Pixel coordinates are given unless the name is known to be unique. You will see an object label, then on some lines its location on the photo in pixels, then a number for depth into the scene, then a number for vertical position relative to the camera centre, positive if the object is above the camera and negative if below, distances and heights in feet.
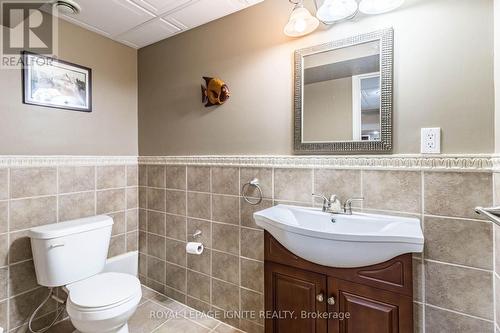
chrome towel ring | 5.28 -0.51
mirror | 4.07 +1.26
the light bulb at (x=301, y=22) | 4.37 +2.60
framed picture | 5.44 +1.96
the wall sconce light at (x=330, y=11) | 3.90 +2.57
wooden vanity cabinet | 3.26 -1.92
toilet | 4.35 -2.32
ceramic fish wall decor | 5.75 +1.76
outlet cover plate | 3.67 +0.37
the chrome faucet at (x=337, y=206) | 4.27 -0.72
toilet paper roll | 5.75 -1.93
